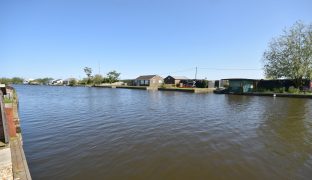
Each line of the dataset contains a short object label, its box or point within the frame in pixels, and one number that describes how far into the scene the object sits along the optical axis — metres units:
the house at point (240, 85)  28.39
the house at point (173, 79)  51.19
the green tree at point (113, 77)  67.19
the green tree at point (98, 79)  69.21
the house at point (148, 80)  54.78
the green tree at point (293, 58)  26.17
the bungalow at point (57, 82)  97.81
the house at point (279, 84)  26.94
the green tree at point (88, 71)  76.52
